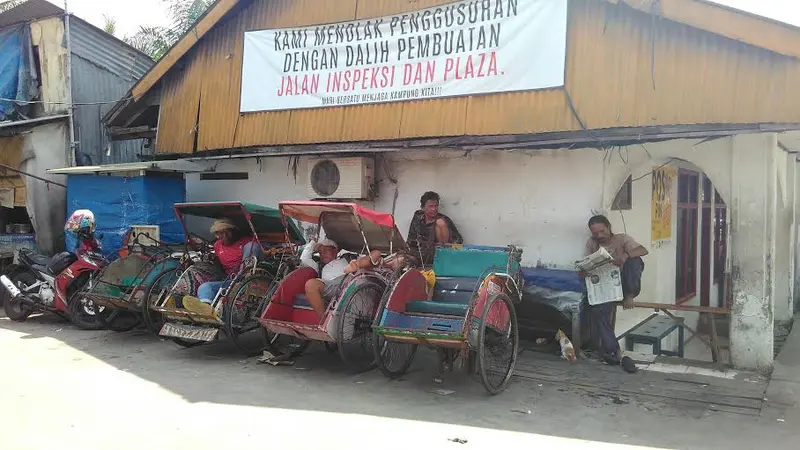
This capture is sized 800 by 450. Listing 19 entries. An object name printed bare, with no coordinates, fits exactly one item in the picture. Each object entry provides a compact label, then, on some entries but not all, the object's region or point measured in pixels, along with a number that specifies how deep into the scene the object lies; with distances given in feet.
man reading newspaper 24.22
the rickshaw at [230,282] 23.75
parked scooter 29.94
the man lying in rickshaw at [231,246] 26.40
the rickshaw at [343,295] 21.20
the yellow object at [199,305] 23.03
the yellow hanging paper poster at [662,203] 31.65
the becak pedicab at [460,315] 19.44
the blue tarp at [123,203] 35.24
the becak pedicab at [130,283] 26.71
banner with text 25.61
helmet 30.71
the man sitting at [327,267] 22.29
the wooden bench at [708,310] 23.20
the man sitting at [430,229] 28.08
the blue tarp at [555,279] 25.45
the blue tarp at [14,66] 39.04
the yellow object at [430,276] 22.64
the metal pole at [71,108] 39.27
